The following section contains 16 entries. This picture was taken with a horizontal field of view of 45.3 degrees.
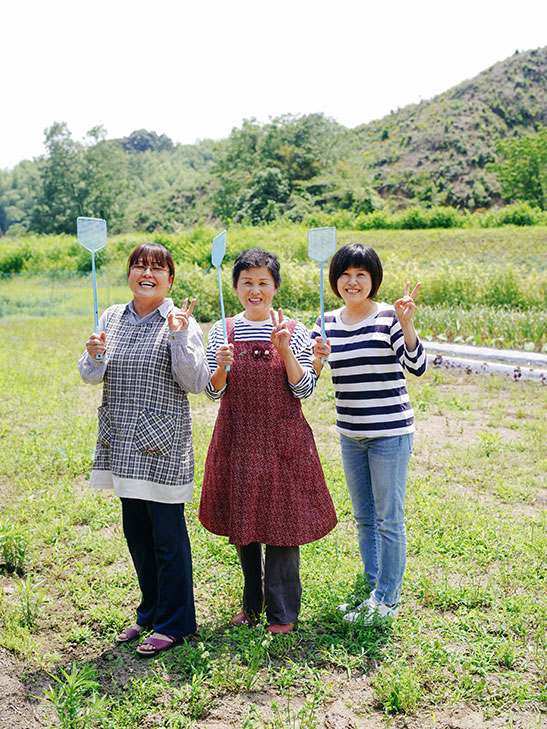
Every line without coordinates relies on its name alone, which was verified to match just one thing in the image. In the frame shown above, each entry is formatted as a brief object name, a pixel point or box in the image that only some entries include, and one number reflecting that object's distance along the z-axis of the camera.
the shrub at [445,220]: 26.97
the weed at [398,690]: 2.29
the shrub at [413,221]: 27.02
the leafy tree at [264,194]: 33.75
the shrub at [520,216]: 25.56
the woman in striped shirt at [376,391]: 2.71
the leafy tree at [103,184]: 50.84
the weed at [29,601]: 2.91
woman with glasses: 2.55
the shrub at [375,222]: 27.47
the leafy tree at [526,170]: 35.75
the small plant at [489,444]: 5.16
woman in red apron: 2.58
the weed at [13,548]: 3.37
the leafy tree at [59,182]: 50.31
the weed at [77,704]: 2.13
